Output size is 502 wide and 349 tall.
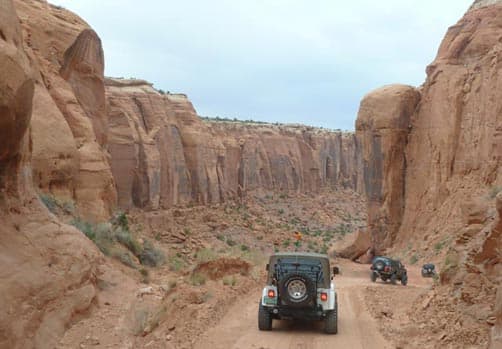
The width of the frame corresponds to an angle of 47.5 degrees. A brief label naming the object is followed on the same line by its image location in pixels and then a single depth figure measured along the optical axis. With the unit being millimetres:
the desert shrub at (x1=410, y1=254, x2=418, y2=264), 29248
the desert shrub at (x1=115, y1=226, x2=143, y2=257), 21094
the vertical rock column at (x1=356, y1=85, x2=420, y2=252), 34031
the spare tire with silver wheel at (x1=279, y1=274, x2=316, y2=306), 11930
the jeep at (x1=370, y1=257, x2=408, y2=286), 23156
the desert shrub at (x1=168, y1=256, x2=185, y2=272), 22784
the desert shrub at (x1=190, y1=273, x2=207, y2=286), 16594
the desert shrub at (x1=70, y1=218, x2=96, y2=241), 16844
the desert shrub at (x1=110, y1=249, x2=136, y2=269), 18609
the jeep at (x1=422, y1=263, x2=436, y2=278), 24258
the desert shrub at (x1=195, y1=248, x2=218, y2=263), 19988
